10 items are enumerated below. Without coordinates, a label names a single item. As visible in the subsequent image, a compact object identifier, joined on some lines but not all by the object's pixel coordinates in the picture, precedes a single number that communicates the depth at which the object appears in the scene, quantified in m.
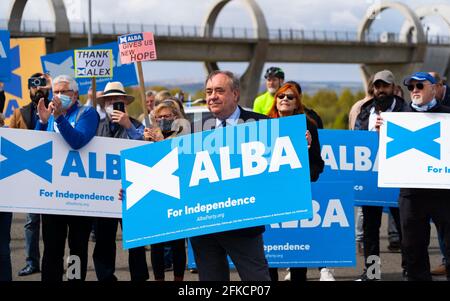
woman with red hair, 8.20
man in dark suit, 6.57
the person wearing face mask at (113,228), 9.18
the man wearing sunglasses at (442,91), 9.34
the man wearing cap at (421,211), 8.22
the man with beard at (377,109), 9.98
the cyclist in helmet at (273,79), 11.53
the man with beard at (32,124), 10.21
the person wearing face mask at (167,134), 8.10
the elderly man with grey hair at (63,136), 8.23
